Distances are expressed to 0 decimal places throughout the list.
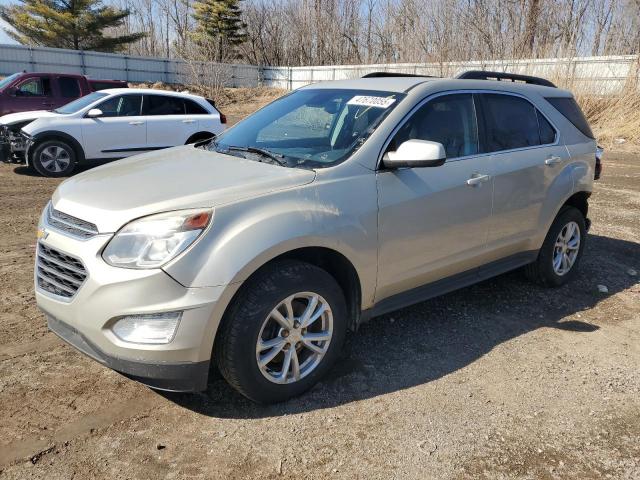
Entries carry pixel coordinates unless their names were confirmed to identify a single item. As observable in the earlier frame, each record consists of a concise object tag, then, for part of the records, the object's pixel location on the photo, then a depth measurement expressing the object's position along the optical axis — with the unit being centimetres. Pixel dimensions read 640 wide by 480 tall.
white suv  991
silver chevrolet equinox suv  275
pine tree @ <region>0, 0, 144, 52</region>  4191
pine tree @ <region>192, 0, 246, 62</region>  4588
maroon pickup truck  1327
